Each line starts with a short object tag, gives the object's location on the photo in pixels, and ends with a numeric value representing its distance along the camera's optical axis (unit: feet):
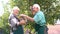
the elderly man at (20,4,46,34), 10.44
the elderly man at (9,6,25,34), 10.68
